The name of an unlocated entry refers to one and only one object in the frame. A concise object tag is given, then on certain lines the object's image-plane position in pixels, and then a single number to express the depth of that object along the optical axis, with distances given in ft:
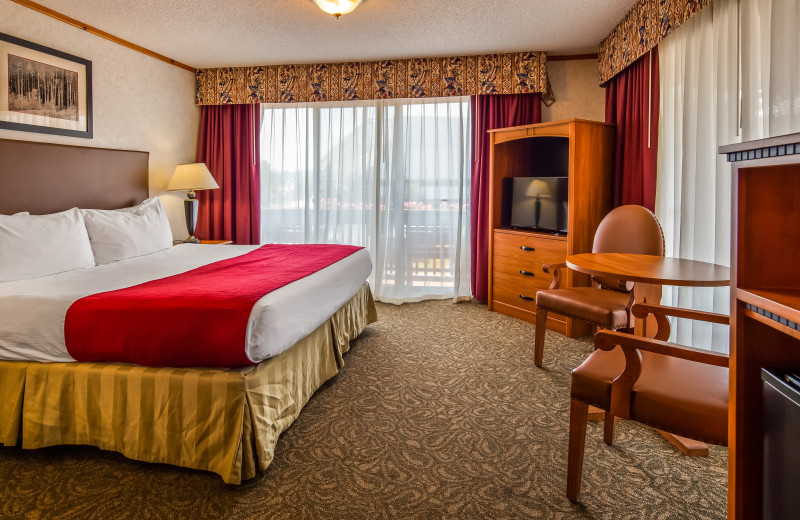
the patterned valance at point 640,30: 9.12
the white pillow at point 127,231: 10.49
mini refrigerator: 3.02
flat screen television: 13.34
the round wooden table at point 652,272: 6.34
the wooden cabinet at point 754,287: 3.48
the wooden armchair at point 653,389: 4.51
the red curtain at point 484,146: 15.37
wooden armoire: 12.33
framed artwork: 10.45
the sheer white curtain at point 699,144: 8.40
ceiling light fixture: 10.13
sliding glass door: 16.31
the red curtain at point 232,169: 17.11
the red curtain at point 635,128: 11.33
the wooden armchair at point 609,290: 8.56
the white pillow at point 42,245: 8.25
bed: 6.00
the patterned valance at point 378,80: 14.99
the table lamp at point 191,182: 14.79
